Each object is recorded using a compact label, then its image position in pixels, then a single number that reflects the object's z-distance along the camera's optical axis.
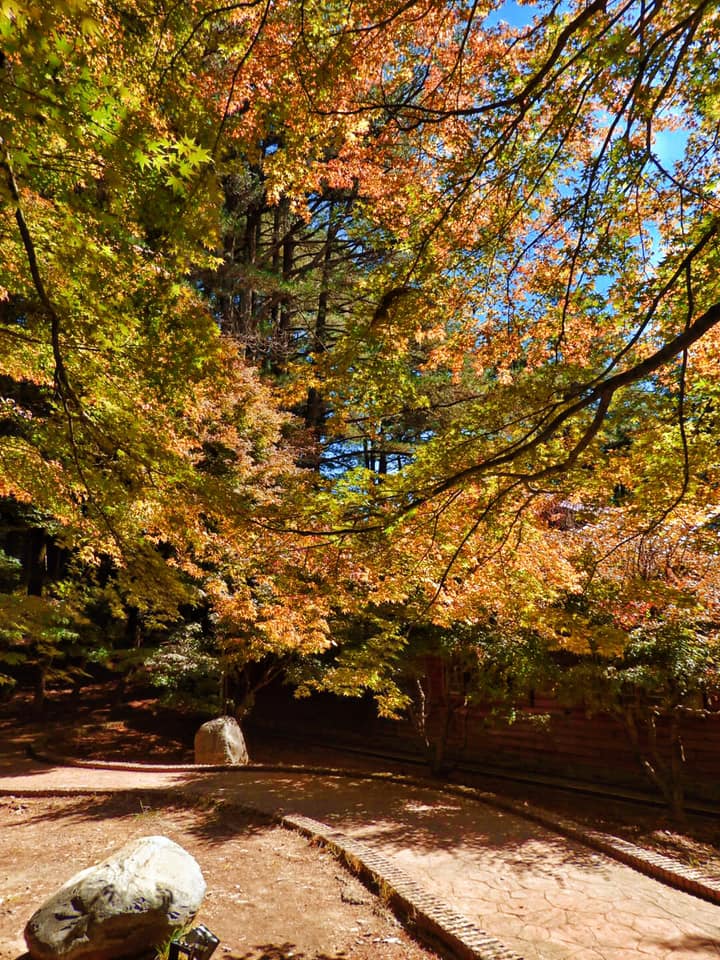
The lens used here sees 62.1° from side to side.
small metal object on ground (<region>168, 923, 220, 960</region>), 3.69
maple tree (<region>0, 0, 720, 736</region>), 4.14
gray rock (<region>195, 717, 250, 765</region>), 10.27
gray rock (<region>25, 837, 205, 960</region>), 3.88
